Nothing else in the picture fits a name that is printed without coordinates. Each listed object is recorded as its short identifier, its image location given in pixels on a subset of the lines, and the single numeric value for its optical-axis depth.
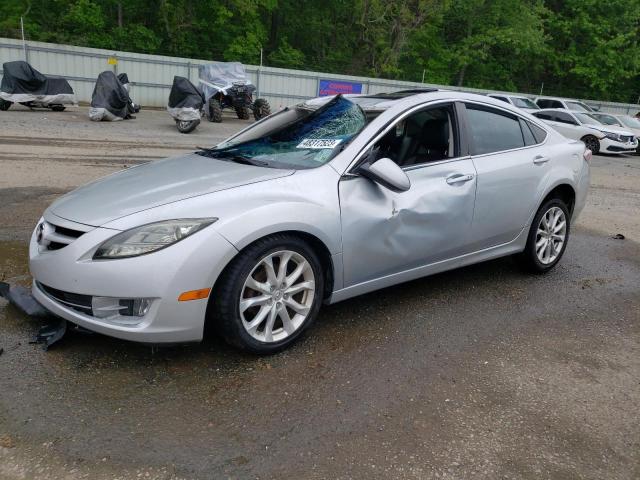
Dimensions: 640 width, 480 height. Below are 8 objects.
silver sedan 2.72
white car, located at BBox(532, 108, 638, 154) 17.83
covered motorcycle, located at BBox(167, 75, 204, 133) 15.05
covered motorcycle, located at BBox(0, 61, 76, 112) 16.97
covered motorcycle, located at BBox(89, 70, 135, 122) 16.25
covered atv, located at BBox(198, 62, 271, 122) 18.75
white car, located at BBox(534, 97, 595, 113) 20.69
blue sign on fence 26.91
